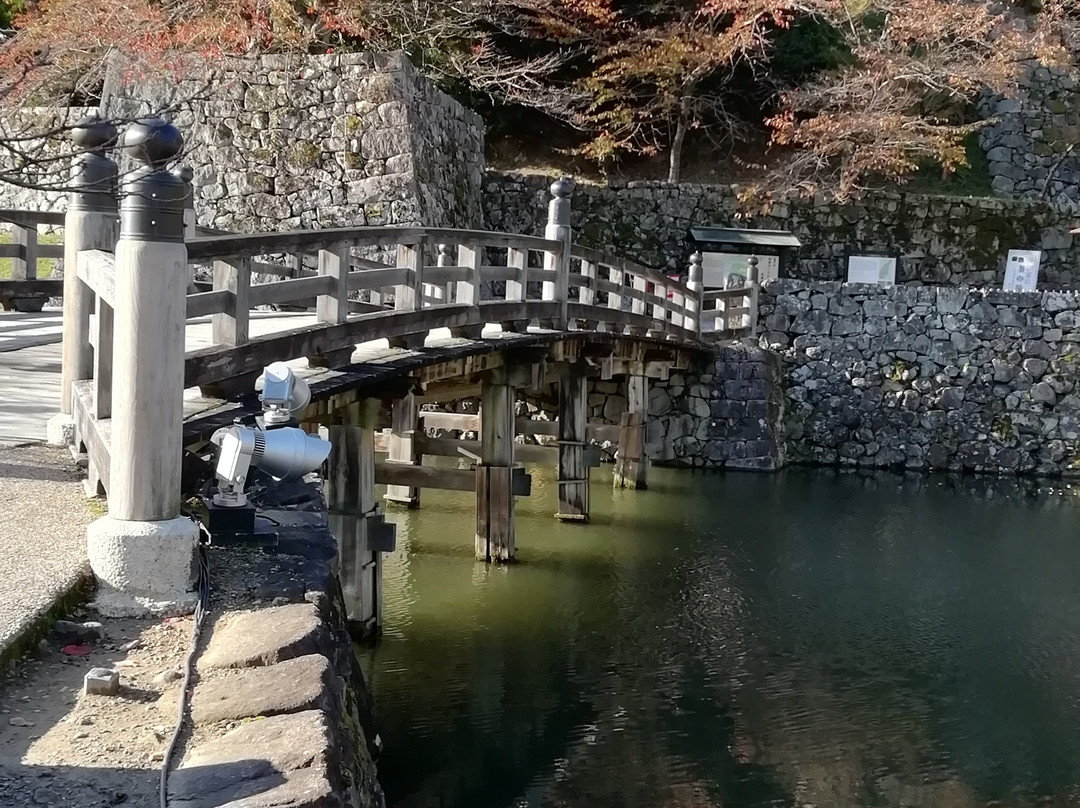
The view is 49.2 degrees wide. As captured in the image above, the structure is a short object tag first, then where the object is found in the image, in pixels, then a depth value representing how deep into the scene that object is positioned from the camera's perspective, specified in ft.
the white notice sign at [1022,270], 64.90
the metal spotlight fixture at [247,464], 13.28
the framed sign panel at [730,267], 64.18
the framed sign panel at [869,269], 66.44
